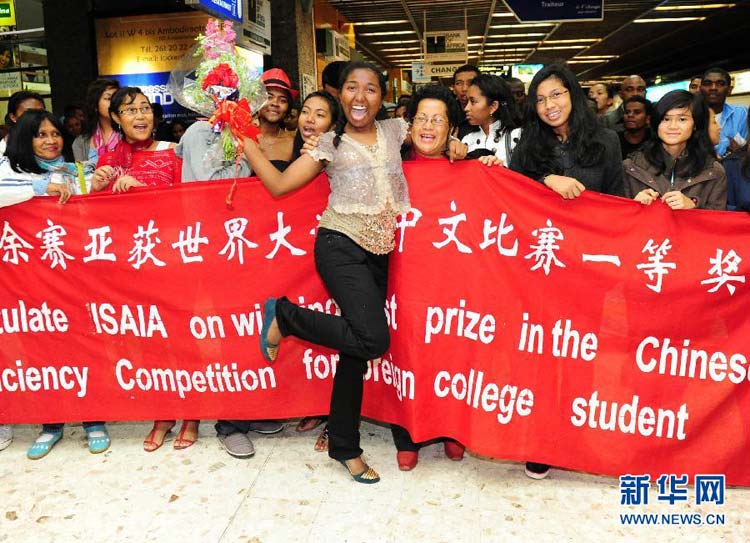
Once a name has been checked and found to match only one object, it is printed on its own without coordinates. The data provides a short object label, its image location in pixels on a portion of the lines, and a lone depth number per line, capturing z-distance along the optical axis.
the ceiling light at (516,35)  15.89
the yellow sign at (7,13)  9.05
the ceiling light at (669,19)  14.53
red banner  2.65
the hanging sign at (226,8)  5.81
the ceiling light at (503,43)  17.28
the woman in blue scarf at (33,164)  3.07
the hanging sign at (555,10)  10.56
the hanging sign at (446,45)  14.28
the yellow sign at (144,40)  8.34
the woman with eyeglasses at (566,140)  2.78
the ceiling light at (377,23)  13.89
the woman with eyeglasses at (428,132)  2.80
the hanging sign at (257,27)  7.46
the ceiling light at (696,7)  13.15
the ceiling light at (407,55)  18.75
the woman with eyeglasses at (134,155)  3.15
